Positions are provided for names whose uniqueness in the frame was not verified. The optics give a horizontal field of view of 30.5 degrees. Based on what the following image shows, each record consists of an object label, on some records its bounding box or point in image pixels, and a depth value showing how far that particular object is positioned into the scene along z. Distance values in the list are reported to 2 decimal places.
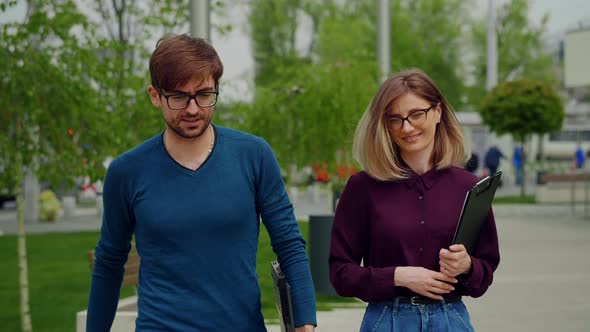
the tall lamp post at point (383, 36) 16.02
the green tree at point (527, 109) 32.81
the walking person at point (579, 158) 49.94
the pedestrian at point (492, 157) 36.98
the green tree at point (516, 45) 58.22
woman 3.50
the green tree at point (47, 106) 9.83
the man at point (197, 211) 3.23
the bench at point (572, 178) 26.75
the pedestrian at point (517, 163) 42.50
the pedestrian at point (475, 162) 34.53
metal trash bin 10.63
